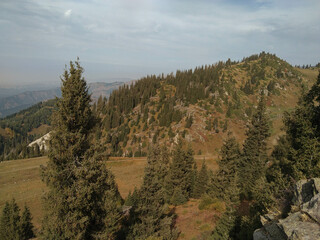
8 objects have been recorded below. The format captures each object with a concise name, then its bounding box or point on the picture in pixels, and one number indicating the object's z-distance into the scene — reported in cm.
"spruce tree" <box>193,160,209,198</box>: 3947
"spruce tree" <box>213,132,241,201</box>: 2753
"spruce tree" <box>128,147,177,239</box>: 1619
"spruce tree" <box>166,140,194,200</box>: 3712
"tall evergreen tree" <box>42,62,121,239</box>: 1012
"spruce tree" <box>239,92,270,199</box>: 3397
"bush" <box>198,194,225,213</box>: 2623
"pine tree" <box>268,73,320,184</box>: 1529
